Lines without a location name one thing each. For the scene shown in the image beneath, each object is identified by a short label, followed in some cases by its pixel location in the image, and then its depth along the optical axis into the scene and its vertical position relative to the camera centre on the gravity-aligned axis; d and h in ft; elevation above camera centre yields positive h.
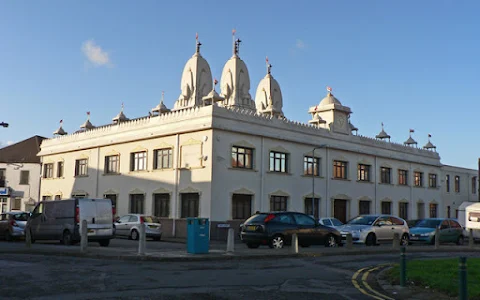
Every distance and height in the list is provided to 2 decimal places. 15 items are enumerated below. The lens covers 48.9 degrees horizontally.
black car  72.18 -3.00
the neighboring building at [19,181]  174.50 +7.32
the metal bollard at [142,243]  56.59 -4.06
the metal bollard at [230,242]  61.52 -4.00
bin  60.75 -3.27
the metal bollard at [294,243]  63.84 -4.15
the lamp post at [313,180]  120.35 +6.74
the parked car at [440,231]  98.05 -3.65
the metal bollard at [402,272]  36.58 -4.24
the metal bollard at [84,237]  58.80 -3.64
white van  75.35 -2.23
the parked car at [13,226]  92.02 -3.98
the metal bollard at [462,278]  26.27 -3.30
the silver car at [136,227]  100.22 -4.01
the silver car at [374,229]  86.63 -3.07
